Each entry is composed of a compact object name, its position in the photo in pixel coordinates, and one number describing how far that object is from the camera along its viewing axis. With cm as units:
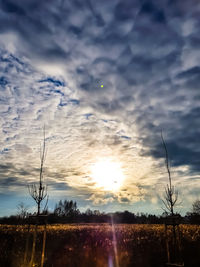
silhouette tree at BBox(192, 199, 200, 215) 5916
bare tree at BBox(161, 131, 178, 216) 1232
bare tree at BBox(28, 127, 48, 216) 1135
